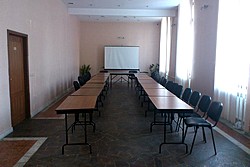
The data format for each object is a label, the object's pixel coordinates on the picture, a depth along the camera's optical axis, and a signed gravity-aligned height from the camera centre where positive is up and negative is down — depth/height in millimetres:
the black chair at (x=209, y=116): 2837 -763
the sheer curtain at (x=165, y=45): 8843 +1049
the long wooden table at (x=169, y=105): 2855 -605
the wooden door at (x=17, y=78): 3861 -276
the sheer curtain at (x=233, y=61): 3706 +137
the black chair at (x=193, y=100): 3478 -632
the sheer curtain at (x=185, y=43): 6160 +801
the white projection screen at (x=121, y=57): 10894 +500
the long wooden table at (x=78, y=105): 2747 -607
